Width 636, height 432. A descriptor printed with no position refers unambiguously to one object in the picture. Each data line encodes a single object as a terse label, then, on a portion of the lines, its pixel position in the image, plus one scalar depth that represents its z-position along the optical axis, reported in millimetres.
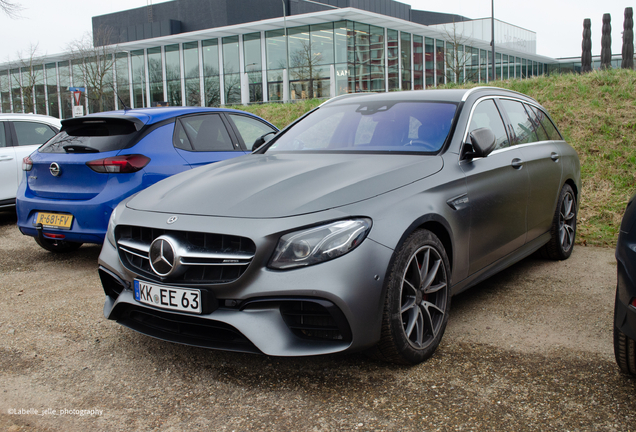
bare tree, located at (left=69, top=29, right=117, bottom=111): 36344
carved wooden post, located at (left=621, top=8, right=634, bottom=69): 13898
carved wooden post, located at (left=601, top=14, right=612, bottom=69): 14586
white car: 7629
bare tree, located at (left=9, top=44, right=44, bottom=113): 41491
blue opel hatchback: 4785
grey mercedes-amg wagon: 2551
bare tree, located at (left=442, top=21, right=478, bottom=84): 36500
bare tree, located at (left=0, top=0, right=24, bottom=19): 17578
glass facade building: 32375
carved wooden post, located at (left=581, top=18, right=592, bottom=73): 15312
